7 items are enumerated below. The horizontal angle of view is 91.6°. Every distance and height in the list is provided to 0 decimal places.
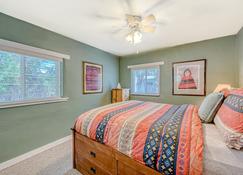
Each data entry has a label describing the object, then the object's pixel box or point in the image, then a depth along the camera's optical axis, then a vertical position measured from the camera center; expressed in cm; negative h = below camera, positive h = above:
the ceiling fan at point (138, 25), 183 +100
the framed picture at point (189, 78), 303 +20
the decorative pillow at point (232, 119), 95 -33
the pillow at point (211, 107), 155 -30
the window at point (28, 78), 193 +13
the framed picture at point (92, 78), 327 +21
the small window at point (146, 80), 380 +16
